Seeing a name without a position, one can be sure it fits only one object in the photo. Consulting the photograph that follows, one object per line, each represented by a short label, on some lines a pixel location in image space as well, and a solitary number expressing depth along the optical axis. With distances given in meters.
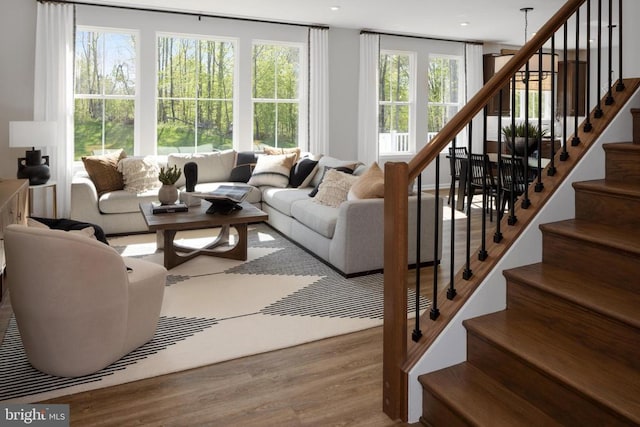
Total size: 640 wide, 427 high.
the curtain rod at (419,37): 8.26
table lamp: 5.44
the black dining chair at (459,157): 7.15
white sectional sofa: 4.21
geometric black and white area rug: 2.62
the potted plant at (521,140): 6.56
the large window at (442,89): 9.30
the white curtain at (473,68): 9.30
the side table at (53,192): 5.62
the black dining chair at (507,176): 6.01
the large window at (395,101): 8.88
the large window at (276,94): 7.70
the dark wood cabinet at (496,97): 9.30
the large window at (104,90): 6.68
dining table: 6.55
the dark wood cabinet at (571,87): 9.83
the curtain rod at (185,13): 6.32
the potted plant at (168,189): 4.80
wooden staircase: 1.75
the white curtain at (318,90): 7.78
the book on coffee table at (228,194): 4.54
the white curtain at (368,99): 8.28
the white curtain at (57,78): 6.20
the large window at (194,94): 7.11
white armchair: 2.36
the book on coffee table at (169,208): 4.59
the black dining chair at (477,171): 6.38
